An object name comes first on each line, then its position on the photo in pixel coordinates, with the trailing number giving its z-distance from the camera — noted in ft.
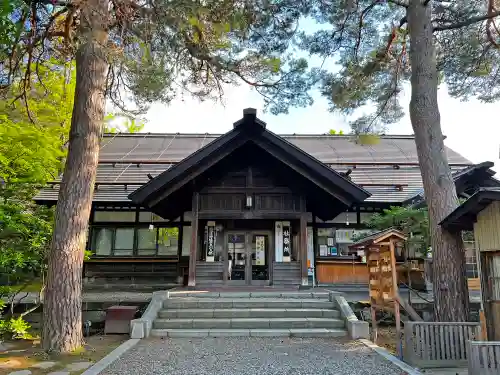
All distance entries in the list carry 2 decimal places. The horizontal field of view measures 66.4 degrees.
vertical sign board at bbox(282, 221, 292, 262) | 38.09
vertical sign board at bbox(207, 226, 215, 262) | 38.20
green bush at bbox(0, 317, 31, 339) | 23.00
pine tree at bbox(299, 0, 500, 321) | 23.95
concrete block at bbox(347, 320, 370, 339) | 23.76
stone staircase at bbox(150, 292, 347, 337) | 24.73
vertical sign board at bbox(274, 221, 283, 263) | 38.04
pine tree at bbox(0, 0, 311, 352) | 21.22
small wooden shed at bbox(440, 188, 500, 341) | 19.85
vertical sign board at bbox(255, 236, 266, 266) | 39.58
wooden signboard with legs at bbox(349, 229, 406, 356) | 25.05
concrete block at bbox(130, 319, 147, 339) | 24.04
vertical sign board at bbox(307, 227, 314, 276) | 43.88
